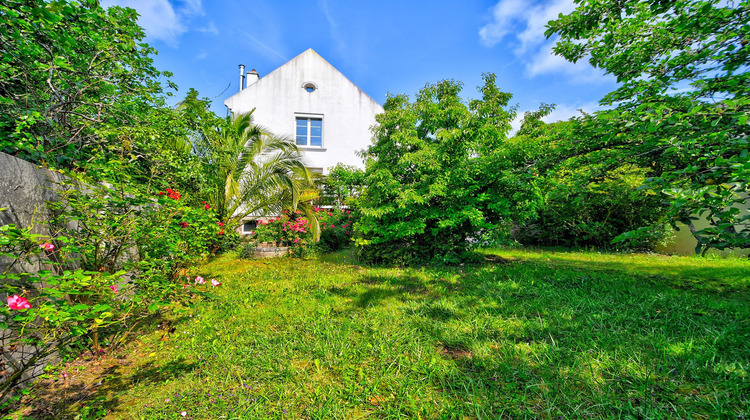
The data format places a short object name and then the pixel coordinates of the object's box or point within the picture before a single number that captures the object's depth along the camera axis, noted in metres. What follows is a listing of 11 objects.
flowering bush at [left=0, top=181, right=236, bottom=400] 1.46
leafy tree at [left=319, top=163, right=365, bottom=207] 6.29
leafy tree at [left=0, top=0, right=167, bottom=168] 2.34
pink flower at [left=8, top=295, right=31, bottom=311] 1.41
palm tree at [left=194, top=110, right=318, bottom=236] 7.07
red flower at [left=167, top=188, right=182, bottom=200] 4.54
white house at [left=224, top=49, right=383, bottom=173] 11.16
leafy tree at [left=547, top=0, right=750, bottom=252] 1.91
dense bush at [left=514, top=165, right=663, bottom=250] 8.55
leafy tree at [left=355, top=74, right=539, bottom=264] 5.45
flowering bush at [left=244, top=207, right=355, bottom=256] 7.98
